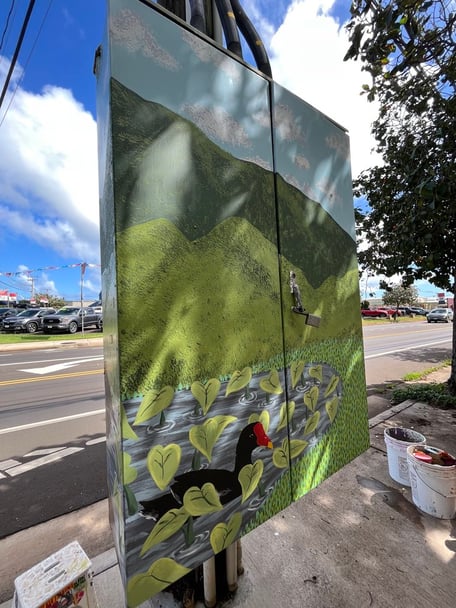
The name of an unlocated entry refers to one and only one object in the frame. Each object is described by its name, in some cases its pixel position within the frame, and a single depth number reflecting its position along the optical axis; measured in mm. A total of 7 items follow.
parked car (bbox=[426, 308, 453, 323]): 29458
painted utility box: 1009
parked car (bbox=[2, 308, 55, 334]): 18344
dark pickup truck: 17359
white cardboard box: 1318
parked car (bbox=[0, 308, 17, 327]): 21516
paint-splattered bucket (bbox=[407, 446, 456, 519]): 2457
